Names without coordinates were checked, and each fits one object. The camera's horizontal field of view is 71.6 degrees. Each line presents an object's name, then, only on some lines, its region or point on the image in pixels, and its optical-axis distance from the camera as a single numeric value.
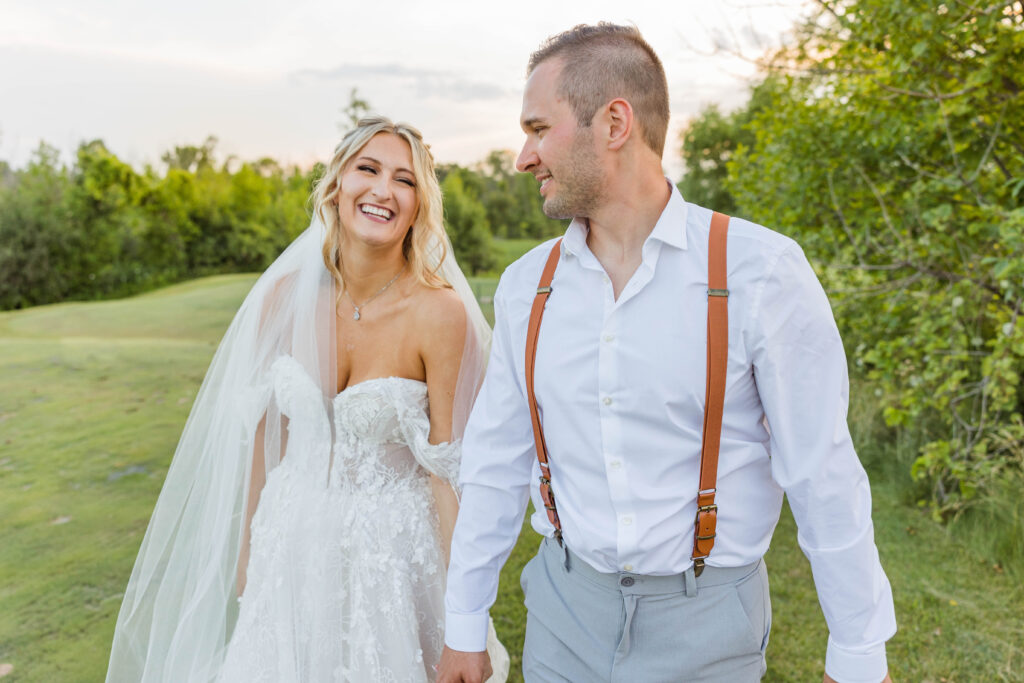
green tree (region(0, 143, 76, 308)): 18.03
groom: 1.48
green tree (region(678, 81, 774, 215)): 23.67
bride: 2.37
